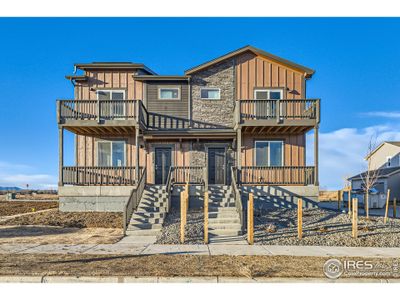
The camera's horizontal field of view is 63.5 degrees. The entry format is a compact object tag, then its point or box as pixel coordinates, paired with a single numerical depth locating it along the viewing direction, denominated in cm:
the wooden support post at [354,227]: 1089
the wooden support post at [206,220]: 1037
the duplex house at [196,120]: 1764
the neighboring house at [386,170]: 2936
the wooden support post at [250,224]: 1021
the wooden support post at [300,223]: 1078
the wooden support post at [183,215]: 1039
